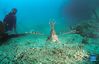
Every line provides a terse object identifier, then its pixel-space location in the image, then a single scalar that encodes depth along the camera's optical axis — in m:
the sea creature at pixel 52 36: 4.32
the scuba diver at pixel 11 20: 5.61
